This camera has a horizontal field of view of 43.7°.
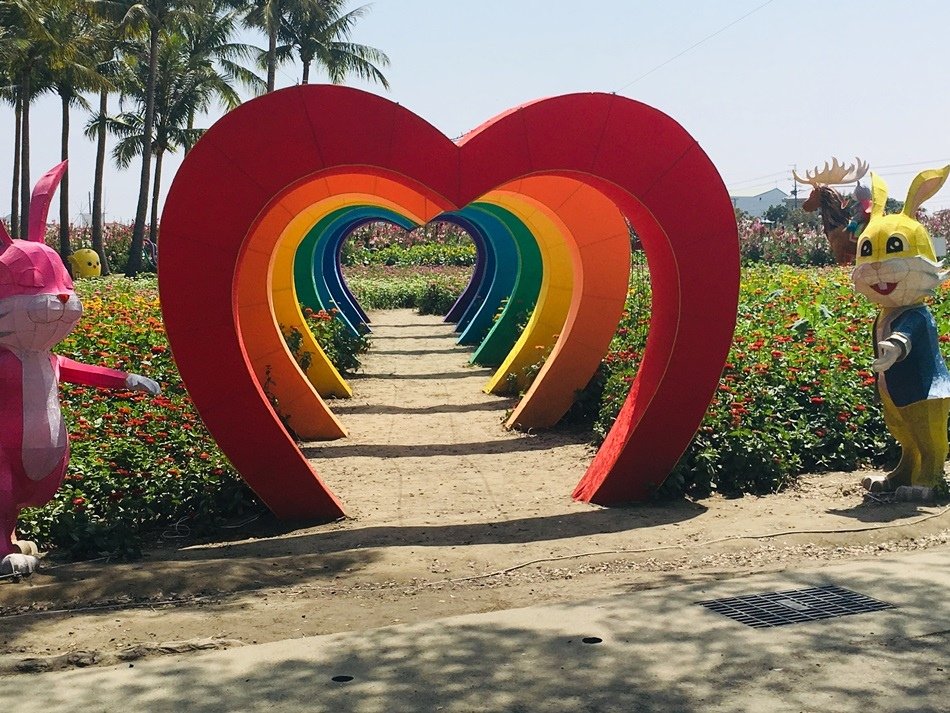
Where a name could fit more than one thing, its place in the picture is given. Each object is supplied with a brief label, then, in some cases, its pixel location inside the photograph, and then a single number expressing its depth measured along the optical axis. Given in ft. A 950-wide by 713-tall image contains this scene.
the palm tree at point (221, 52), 129.08
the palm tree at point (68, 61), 100.63
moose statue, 50.57
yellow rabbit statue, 27.14
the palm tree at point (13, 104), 107.76
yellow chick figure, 106.93
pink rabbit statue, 22.43
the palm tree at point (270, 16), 120.37
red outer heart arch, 26.00
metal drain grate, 18.11
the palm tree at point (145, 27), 111.34
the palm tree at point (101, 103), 117.60
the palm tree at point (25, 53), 90.89
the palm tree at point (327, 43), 126.11
